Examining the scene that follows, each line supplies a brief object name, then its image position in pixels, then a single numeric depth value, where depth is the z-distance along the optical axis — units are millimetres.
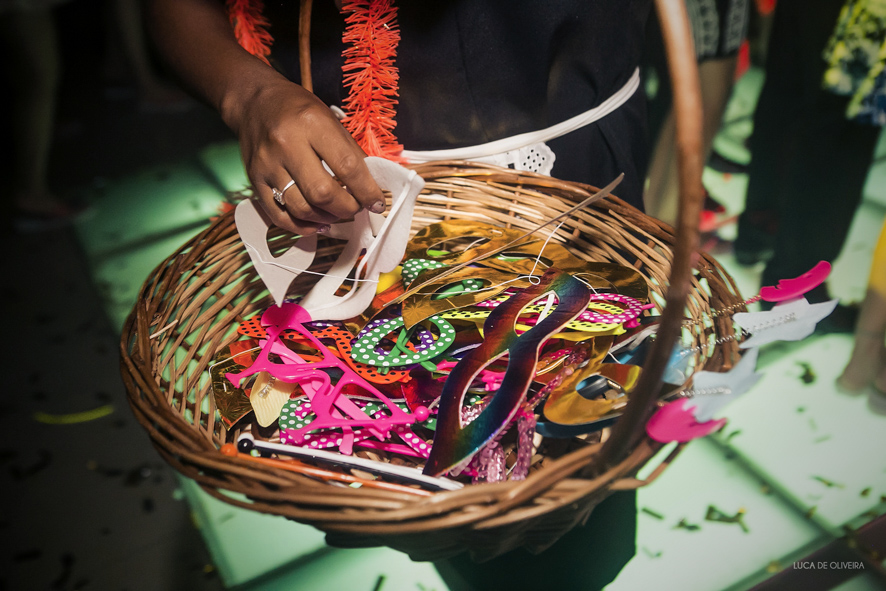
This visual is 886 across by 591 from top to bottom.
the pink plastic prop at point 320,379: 513
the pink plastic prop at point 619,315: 540
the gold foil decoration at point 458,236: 649
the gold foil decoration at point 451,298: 571
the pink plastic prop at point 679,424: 361
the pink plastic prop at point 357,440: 512
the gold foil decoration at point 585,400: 442
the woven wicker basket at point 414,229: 336
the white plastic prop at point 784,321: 415
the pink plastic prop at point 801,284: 477
